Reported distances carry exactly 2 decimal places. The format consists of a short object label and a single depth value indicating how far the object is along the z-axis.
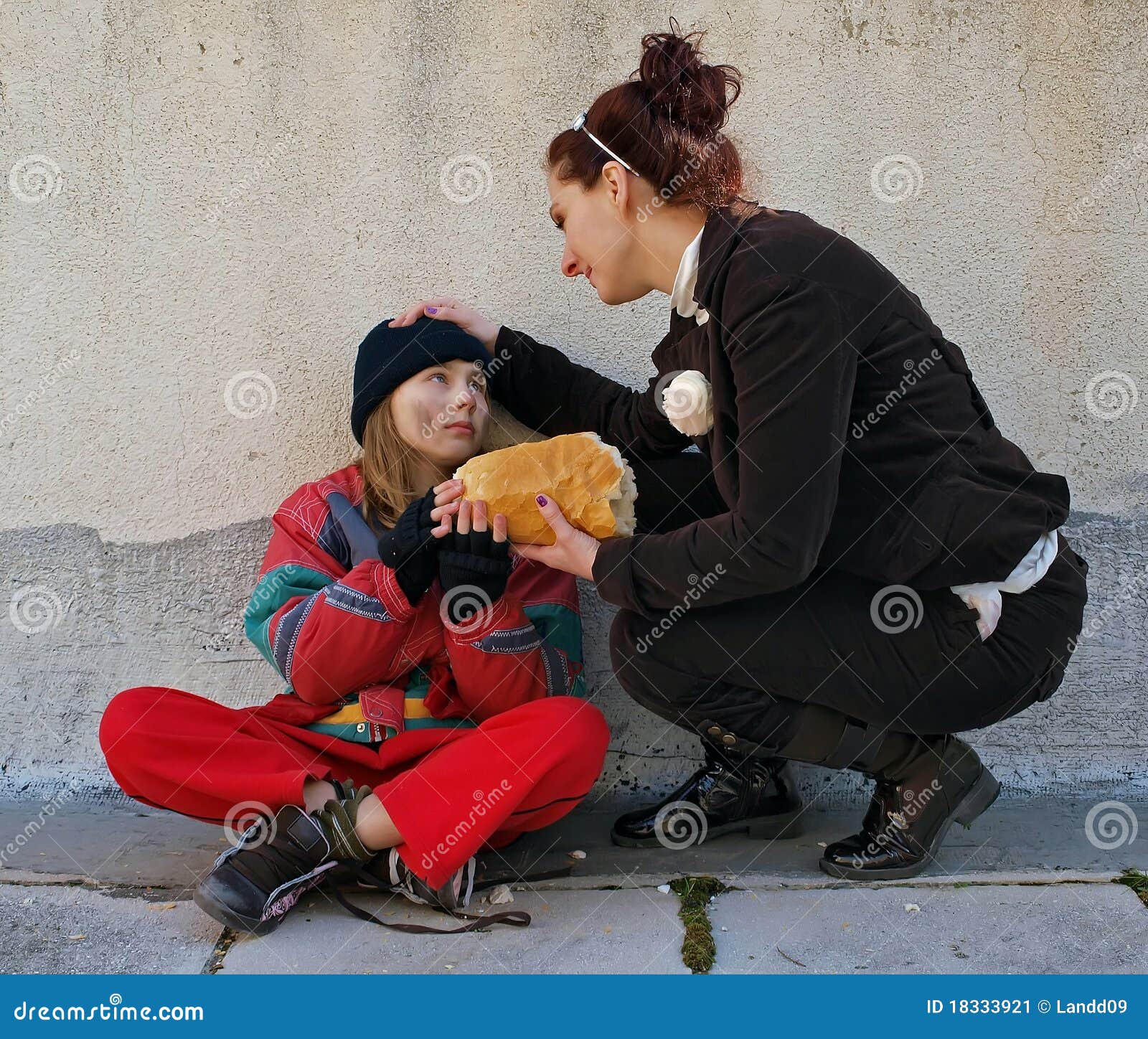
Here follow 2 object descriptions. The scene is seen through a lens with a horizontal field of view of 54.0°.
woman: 1.88
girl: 2.06
